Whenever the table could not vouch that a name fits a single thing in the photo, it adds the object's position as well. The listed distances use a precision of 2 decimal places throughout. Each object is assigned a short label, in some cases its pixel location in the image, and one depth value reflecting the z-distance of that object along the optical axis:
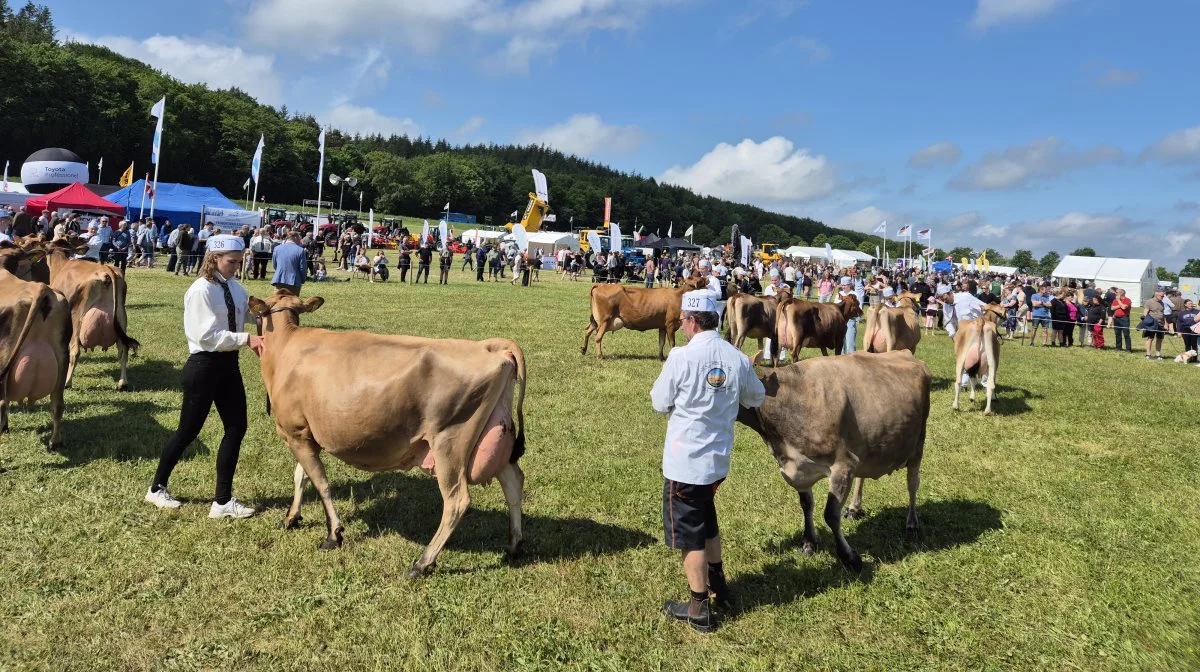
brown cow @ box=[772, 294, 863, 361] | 13.12
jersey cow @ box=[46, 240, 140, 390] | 8.99
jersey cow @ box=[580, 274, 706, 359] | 14.05
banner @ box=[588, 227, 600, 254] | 43.97
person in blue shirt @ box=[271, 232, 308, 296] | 12.14
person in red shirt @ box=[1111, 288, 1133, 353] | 20.94
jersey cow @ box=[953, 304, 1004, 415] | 10.37
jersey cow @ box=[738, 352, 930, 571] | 4.90
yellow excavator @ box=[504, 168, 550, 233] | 46.20
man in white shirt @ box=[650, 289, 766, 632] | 4.05
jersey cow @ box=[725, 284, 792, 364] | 13.97
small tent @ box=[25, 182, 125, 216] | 27.55
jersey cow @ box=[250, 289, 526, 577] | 4.69
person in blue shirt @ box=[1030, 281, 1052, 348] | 21.78
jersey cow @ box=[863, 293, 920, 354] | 11.58
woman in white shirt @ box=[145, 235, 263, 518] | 5.23
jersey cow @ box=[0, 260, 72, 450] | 6.23
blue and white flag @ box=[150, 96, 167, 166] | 25.25
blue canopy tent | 33.19
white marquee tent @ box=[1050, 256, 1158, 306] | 47.19
